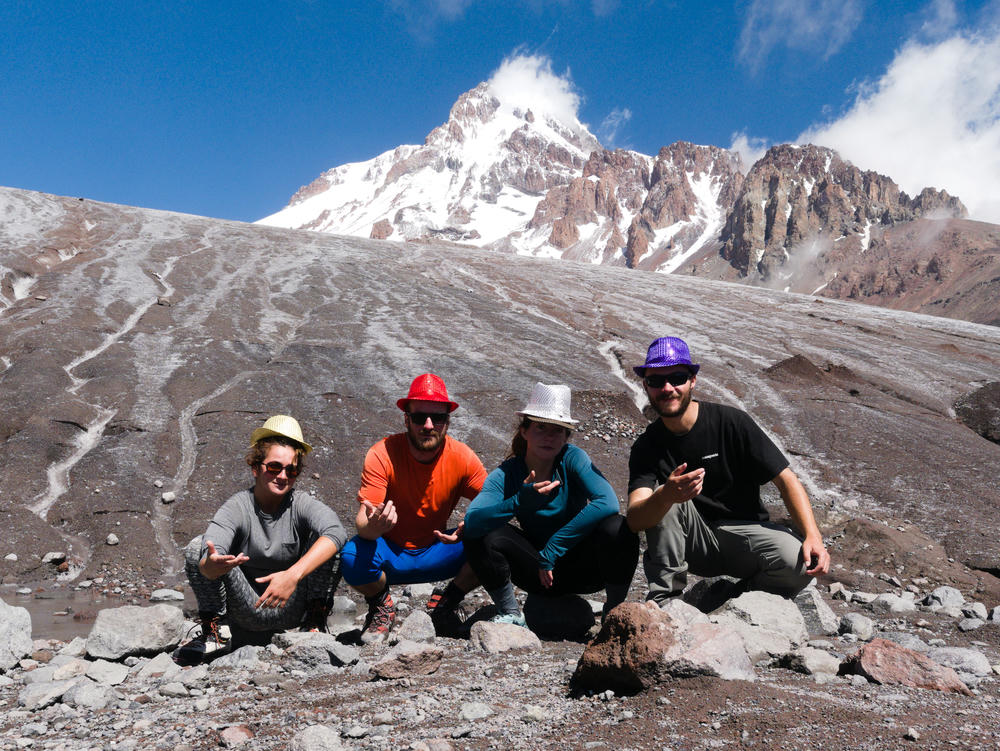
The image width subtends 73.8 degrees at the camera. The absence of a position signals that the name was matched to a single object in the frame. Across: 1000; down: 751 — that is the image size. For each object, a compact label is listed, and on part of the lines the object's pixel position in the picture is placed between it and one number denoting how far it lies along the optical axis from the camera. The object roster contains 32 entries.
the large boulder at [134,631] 4.31
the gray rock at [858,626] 4.86
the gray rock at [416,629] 4.54
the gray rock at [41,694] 3.51
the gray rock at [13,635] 4.26
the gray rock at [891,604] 6.18
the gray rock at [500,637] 4.28
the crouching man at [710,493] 4.46
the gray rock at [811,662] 3.46
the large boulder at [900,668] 3.15
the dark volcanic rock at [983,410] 14.53
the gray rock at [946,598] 6.36
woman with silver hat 4.63
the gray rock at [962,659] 3.66
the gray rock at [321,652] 3.94
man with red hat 4.87
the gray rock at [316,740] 2.80
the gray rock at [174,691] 3.62
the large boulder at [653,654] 3.17
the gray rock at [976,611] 5.96
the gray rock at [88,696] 3.46
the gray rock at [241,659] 4.02
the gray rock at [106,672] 3.91
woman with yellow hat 4.25
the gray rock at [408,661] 3.70
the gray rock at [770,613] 4.26
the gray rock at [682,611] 3.72
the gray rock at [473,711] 3.12
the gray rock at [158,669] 3.98
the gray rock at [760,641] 3.67
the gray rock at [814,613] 4.75
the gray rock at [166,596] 6.63
